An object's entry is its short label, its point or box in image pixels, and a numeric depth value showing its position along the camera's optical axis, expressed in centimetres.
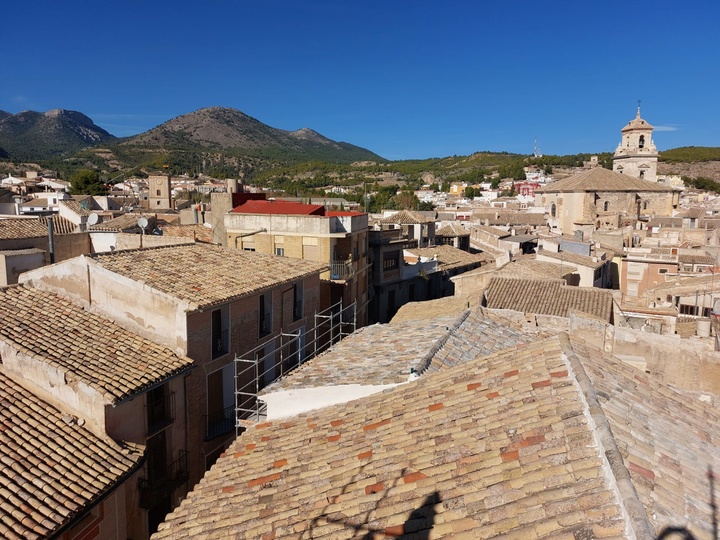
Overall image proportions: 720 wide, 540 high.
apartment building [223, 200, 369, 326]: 1934
